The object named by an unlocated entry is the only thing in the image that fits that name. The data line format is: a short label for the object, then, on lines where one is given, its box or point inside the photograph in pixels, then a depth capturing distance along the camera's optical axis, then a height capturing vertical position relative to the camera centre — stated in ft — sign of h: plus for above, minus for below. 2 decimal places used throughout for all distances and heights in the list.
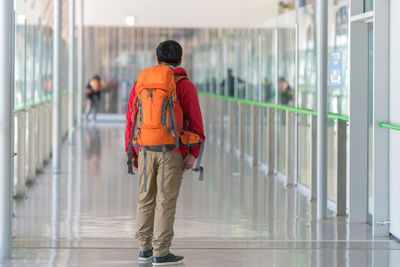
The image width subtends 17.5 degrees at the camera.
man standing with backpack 28.76 +0.10
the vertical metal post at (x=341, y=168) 43.74 -0.83
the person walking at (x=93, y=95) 131.90 +5.11
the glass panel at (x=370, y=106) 40.84 +1.18
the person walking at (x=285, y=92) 58.84 +2.38
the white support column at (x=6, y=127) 31.76 +0.44
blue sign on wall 44.58 +2.56
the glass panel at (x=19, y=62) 50.69 +3.33
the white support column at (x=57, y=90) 62.43 +2.65
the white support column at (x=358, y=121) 40.88 +0.71
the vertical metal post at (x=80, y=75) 116.64 +6.41
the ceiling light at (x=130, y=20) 94.32 +9.04
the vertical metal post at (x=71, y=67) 83.41 +5.23
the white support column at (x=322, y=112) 42.18 +1.03
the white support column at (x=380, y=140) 37.13 +0.10
